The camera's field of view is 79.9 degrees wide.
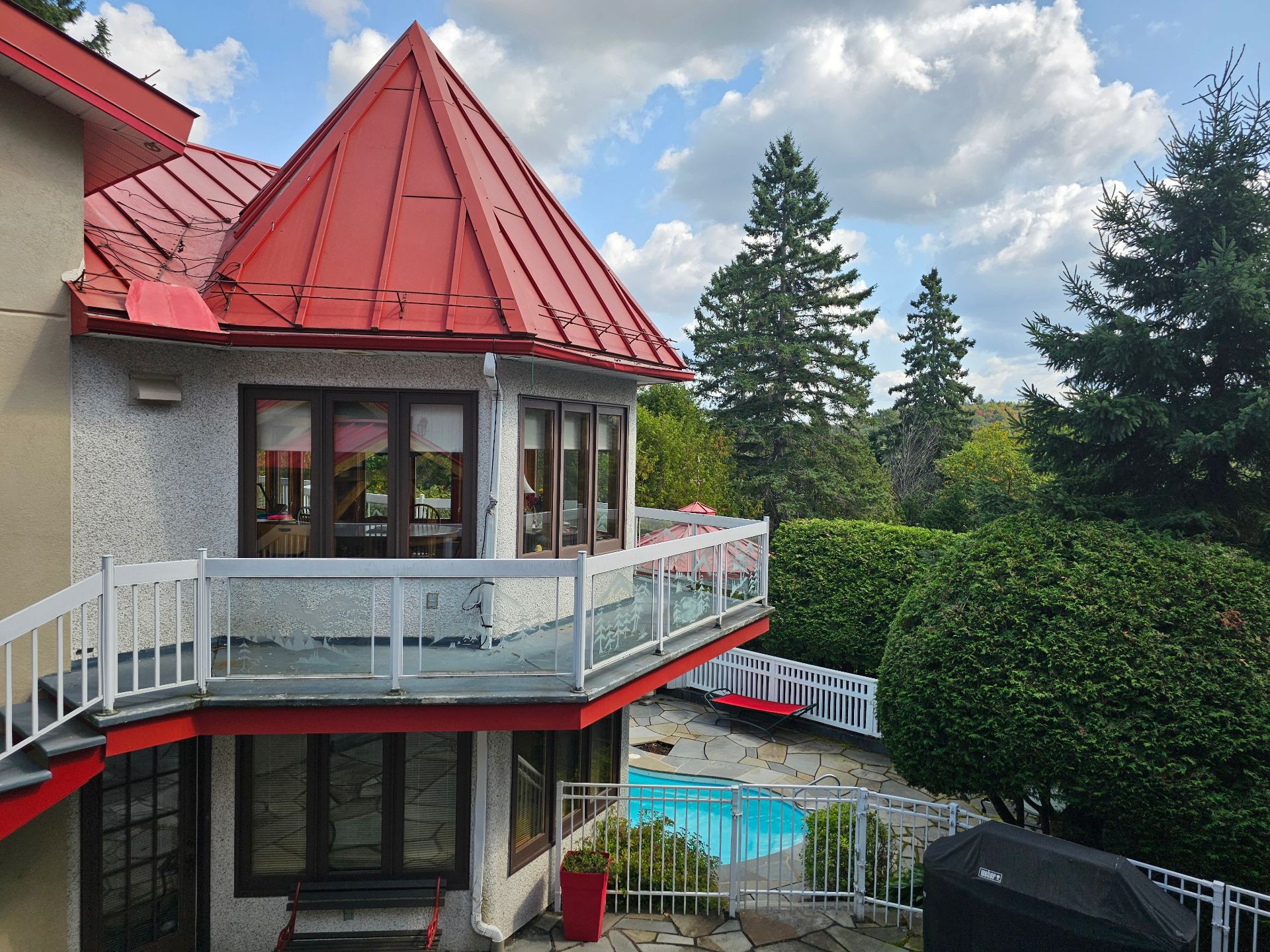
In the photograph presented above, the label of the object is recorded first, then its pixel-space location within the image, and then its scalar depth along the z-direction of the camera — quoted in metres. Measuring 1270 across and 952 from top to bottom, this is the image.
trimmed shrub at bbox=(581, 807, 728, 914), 8.84
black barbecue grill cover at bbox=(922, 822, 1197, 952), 6.09
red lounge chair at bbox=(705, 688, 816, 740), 14.91
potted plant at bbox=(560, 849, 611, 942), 8.05
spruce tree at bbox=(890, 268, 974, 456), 42.81
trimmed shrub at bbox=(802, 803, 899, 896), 9.06
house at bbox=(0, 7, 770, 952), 6.24
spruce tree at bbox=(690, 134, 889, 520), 31.31
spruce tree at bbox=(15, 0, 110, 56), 14.66
